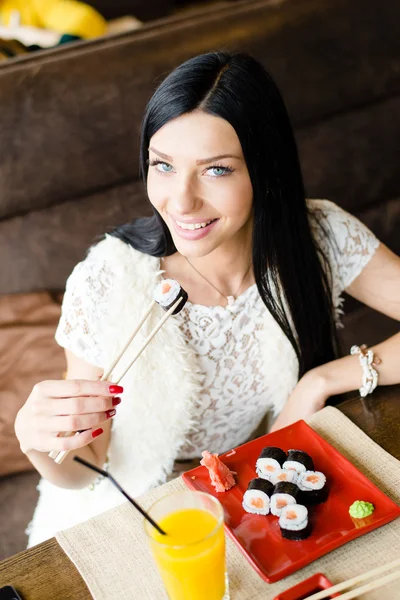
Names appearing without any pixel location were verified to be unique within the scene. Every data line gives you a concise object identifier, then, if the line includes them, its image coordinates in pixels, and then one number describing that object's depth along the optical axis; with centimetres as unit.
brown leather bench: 208
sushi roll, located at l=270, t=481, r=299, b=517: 106
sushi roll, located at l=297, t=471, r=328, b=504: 108
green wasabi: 103
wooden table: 98
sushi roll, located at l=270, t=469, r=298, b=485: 110
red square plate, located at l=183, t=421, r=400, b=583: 99
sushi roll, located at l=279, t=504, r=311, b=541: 101
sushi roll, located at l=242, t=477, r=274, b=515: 107
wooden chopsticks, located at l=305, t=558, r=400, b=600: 87
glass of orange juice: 86
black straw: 89
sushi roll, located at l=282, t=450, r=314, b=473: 111
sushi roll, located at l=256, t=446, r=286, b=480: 112
